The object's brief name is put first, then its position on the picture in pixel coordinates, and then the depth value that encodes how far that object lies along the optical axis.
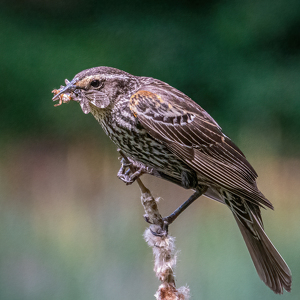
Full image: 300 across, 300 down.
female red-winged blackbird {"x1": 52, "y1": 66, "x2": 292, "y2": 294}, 3.84
